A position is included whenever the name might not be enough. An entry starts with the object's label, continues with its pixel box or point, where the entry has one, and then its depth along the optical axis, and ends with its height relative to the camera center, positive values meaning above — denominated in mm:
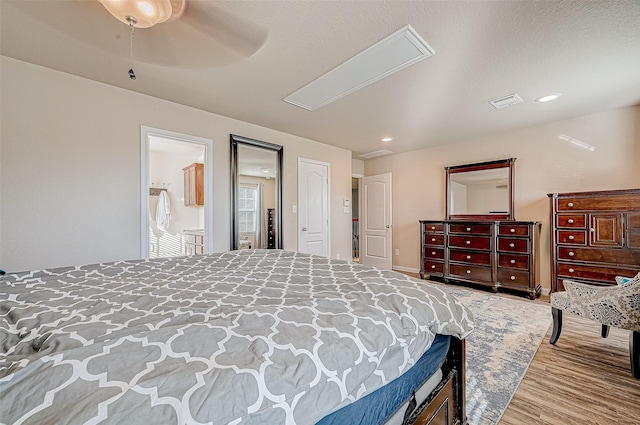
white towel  5207 +27
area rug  1596 -1155
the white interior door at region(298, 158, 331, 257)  4328 +98
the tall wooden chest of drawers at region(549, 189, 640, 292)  2832 -286
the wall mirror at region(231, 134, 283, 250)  3469 +270
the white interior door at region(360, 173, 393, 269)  5516 -188
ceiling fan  1555 +1279
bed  510 -352
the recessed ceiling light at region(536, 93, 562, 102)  2778 +1241
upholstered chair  1813 -728
